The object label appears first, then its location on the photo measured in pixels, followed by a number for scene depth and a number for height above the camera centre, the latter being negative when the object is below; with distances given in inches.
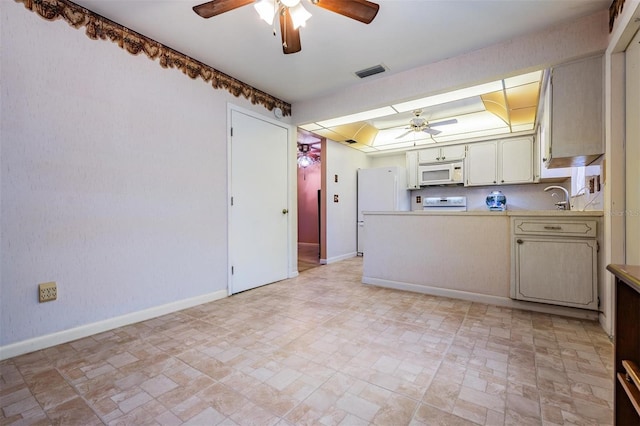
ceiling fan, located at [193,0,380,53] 65.6 +48.7
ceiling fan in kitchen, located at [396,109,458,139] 156.8 +49.7
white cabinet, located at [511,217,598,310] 91.9 -17.6
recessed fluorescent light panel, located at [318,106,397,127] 148.6 +53.7
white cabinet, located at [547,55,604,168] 87.4 +31.8
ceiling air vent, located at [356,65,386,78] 117.4 +60.1
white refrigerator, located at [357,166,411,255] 210.7 +15.9
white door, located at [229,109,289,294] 127.5 +4.3
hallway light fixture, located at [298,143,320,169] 245.8 +53.3
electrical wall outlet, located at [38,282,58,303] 75.0 -21.5
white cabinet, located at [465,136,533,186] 178.9 +32.4
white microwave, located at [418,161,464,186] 200.8 +27.7
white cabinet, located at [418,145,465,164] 200.7 +42.1
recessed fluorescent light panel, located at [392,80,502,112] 120.0 +52.8
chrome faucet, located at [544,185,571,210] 120.2 +2.5
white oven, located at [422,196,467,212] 207.5 +5.9
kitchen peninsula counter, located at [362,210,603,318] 107.5 -18.3
